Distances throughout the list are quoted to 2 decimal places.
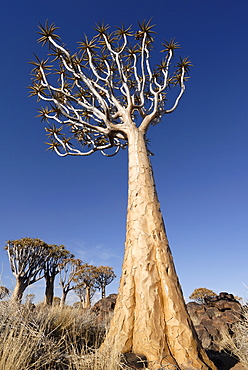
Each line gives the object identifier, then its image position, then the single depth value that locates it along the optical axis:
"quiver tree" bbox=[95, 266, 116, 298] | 25.38
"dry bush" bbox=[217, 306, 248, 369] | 4.09
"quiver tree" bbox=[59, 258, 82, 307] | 19.39
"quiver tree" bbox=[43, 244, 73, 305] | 17.48
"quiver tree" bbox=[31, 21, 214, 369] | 3.60
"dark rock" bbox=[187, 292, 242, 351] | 8.16
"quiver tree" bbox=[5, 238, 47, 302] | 15.64
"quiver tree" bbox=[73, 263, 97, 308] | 24.52
